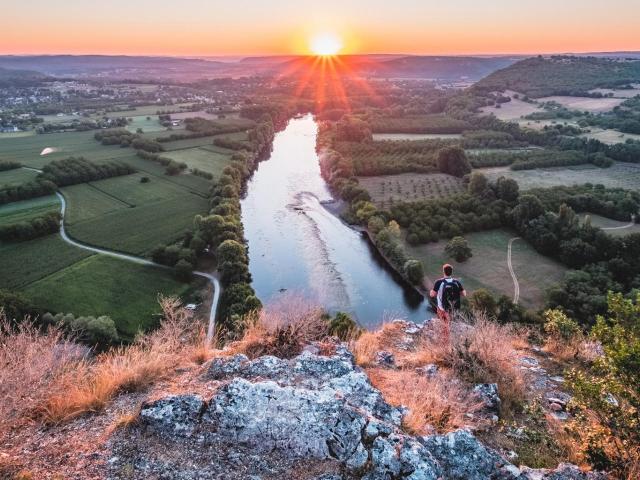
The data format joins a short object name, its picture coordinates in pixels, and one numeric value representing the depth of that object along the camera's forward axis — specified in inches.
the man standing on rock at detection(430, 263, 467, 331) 582.2
